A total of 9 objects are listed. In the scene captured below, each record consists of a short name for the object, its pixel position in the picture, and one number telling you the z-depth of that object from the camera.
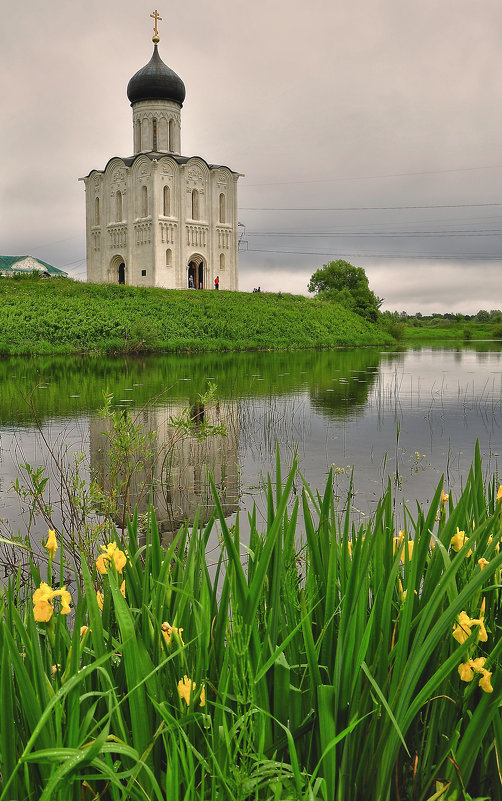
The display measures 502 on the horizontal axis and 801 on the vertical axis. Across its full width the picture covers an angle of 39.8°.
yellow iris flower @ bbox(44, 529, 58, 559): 1.47
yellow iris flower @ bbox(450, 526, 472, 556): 1.64
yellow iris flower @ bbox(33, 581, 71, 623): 1.20
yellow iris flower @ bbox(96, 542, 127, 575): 1.42
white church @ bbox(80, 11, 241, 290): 46.00
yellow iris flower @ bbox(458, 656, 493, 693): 1.30
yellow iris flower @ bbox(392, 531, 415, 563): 1.75
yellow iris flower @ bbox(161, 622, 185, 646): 1.34
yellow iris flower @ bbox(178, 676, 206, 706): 1.24
